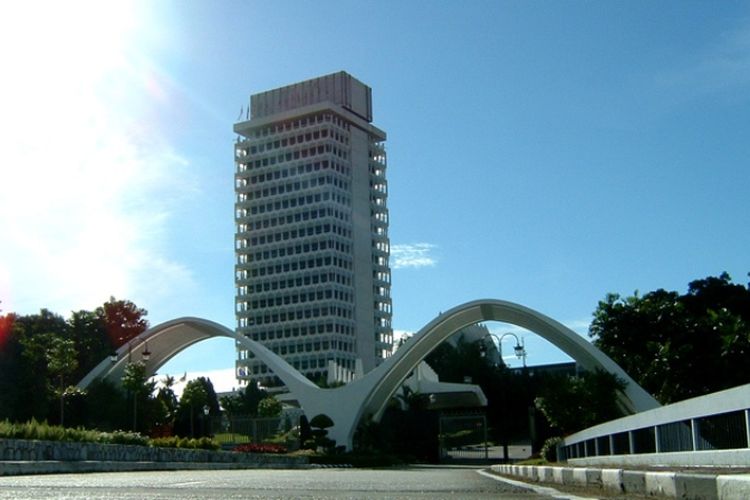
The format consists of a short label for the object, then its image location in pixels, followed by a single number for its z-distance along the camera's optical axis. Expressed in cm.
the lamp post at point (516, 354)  4996
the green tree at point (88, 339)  7444
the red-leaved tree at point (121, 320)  7894
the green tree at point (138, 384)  5909
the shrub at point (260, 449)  4294
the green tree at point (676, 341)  4003
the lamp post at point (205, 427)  5818
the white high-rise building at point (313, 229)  12056
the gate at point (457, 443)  5925
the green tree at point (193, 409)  5819
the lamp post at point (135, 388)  5342
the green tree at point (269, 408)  6981
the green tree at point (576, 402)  4016
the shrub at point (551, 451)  3397
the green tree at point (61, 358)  5625
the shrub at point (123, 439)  2552
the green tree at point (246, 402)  9044
